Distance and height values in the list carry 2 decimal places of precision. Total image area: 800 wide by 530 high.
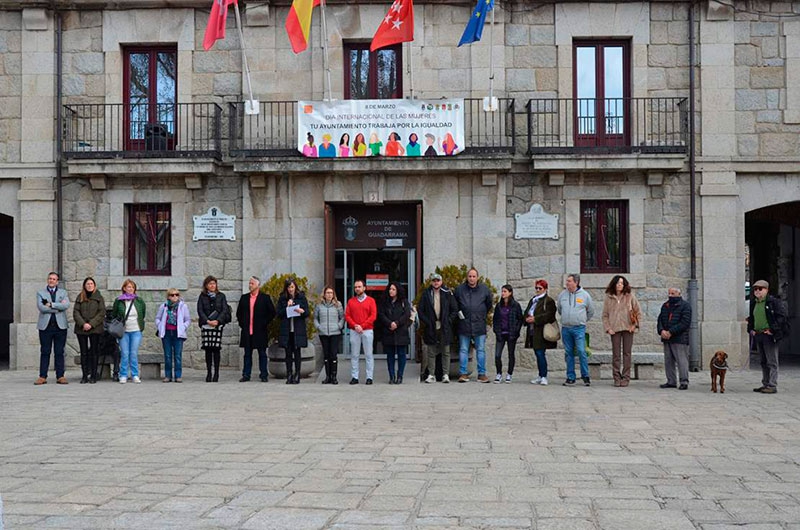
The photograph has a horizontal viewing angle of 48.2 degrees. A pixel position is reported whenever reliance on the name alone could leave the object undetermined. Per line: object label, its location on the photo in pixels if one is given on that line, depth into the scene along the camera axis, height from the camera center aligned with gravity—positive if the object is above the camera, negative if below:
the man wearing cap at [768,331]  12.48 -0.77
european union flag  14.84 +4.20
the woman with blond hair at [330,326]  14.16 -0.78
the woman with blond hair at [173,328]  14.47 -0.83
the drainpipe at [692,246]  16.05 +0.53
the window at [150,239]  16.75 +0.71
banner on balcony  15.96 +2.66
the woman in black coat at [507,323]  14.00 -0.74
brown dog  12.60 -1.26
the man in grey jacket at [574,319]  13.70 -0.66
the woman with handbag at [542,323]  13.81 -0.73
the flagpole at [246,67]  15.70 +3.79
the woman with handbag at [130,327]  14.31 -0.81
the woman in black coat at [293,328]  14.15 -0.82
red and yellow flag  15.10 +4.29
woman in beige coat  13.55 -0.67
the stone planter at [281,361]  14.88 -1.41
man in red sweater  14.05 -0.69
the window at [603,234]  16.44 +0.77
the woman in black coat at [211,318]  14.46 -0.67
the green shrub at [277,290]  14.84 -0.23
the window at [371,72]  16.70 +3.82
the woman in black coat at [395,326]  13.92 -0.77
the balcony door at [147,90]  16.77 +3.53
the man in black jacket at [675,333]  13.13 -0.85
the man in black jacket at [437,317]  13.96 -0.64
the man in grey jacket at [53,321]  13.95 -0.69
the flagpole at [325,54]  15.76 +4.02
